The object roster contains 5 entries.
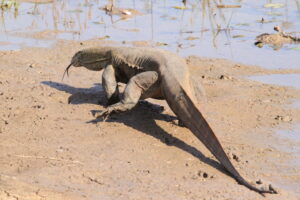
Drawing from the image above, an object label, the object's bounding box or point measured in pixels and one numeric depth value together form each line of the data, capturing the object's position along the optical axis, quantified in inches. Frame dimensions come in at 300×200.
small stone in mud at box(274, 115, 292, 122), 627.8
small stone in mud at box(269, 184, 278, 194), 455.2
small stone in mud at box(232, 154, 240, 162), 519.7
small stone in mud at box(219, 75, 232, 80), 772.6
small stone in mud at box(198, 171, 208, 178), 480.7
